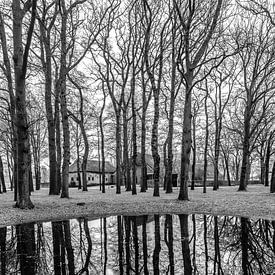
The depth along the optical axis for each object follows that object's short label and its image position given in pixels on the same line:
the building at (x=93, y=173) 57.38
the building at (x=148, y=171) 52.03
